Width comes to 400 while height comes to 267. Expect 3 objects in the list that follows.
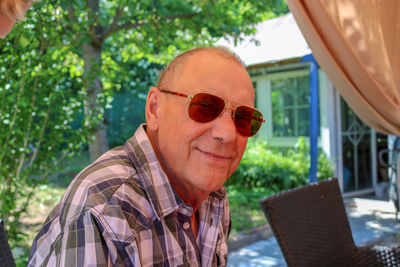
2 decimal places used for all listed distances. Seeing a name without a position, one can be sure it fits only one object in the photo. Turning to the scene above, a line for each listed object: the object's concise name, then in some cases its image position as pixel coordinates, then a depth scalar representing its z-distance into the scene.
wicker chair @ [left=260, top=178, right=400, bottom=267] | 1.92
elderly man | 1.06
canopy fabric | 2.39
